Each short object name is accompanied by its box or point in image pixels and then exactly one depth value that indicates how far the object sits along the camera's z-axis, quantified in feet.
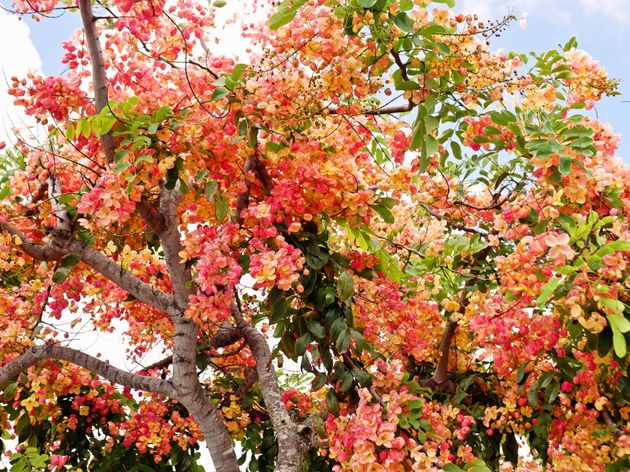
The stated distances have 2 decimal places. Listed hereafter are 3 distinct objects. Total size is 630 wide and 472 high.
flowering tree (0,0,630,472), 9.30
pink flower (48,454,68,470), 14.12
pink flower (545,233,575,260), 7.74
